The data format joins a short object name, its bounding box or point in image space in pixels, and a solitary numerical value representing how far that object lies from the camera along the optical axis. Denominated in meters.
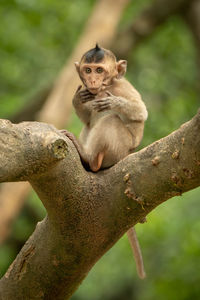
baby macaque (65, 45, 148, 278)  7.49
